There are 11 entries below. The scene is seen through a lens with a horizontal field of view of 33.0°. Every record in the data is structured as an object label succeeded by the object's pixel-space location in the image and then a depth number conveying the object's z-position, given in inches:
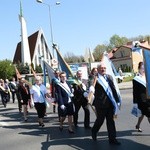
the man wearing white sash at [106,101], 212.3
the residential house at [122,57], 2429.6
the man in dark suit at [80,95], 274.1
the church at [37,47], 2012.2
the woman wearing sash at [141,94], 221.6
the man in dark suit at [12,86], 587.8
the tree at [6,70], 1723.1
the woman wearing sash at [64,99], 261.4
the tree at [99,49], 3113.3
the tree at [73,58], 3167.6
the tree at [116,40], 3150.4
